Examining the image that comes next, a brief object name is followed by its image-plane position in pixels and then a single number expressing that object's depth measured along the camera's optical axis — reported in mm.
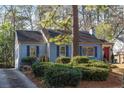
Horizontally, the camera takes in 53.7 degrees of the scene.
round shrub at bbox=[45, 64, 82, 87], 5284
